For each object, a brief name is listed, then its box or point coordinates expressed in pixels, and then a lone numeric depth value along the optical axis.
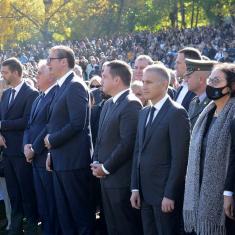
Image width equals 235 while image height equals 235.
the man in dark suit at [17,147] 7.02
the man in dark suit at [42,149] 6.38
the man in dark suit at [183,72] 6.03
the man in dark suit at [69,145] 5.94
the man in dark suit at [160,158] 4.82
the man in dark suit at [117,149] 5.40
